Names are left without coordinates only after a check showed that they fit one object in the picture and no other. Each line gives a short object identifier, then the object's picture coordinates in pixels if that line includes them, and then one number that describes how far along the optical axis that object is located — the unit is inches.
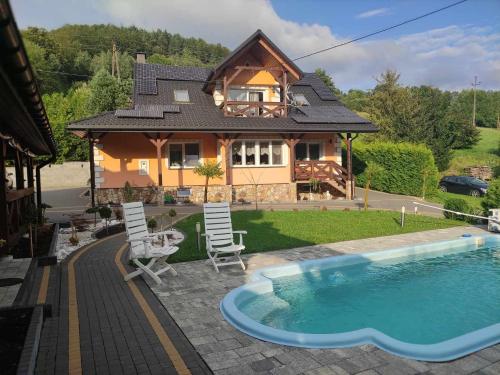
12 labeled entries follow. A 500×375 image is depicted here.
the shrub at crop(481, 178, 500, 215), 534.6
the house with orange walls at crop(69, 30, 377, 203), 729.6
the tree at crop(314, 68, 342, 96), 2234.3
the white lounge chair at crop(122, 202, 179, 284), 259.1
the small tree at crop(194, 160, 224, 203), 688.4
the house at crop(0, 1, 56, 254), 96.0
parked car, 908.6
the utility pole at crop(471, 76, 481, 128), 2248.2
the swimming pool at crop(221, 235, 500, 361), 170.1
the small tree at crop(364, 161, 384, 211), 613.1
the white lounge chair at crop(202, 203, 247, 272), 312.7
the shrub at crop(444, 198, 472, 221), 549.5
